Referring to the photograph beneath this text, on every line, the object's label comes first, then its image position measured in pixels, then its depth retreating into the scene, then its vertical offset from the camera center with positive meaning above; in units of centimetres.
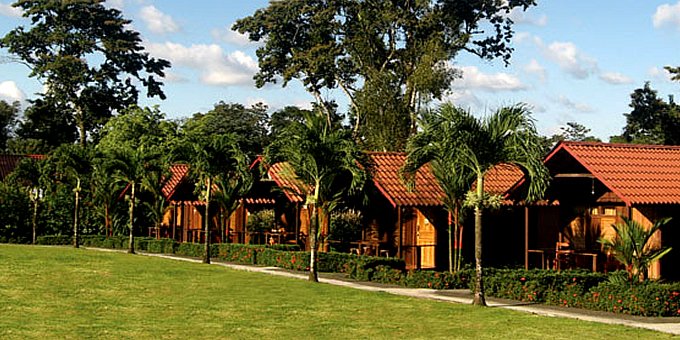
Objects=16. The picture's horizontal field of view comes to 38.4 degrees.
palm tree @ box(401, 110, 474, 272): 2083 +206
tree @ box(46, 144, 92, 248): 4022 +319
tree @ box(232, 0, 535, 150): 5053 +1129
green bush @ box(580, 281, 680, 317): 1919 -101
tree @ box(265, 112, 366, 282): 2514 +233
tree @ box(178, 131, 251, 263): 3114 +268
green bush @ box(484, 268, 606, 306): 2116 -83
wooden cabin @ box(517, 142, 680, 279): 2494 +129
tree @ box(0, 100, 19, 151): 8175 +1138
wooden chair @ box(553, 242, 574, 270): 2759 -28
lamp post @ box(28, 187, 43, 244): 4591 +206
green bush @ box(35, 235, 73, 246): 4531 +6
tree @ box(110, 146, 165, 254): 3622 +296
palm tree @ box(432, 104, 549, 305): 2034 +213
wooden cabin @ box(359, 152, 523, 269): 2980 +85
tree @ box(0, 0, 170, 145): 6341 +1242
